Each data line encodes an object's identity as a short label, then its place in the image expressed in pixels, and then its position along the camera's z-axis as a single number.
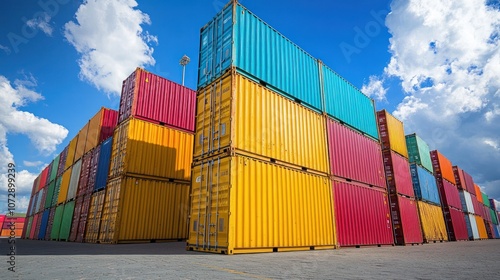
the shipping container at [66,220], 19.45
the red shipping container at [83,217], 16.38
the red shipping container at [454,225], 24.77
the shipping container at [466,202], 30.48
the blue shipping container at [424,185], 20.41
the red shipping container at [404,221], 16.02
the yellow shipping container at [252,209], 8.48
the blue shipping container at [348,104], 14.28
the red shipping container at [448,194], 25.64
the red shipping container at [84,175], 18.81
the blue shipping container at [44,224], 26.73
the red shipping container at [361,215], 12.09
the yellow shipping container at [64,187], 23.60
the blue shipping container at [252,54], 10.44
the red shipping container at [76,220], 17.72
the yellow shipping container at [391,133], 18.03
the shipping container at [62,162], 27.74
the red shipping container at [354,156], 13.09
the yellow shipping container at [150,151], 14.14
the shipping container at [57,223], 22.33
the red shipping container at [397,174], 16.91
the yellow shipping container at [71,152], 24.89
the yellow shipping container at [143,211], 13.05
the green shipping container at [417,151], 22.81
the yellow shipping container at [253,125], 9.46
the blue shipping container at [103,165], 16.02
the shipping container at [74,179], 20.99
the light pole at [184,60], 33.06
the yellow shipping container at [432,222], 19.05
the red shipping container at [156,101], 15.20
